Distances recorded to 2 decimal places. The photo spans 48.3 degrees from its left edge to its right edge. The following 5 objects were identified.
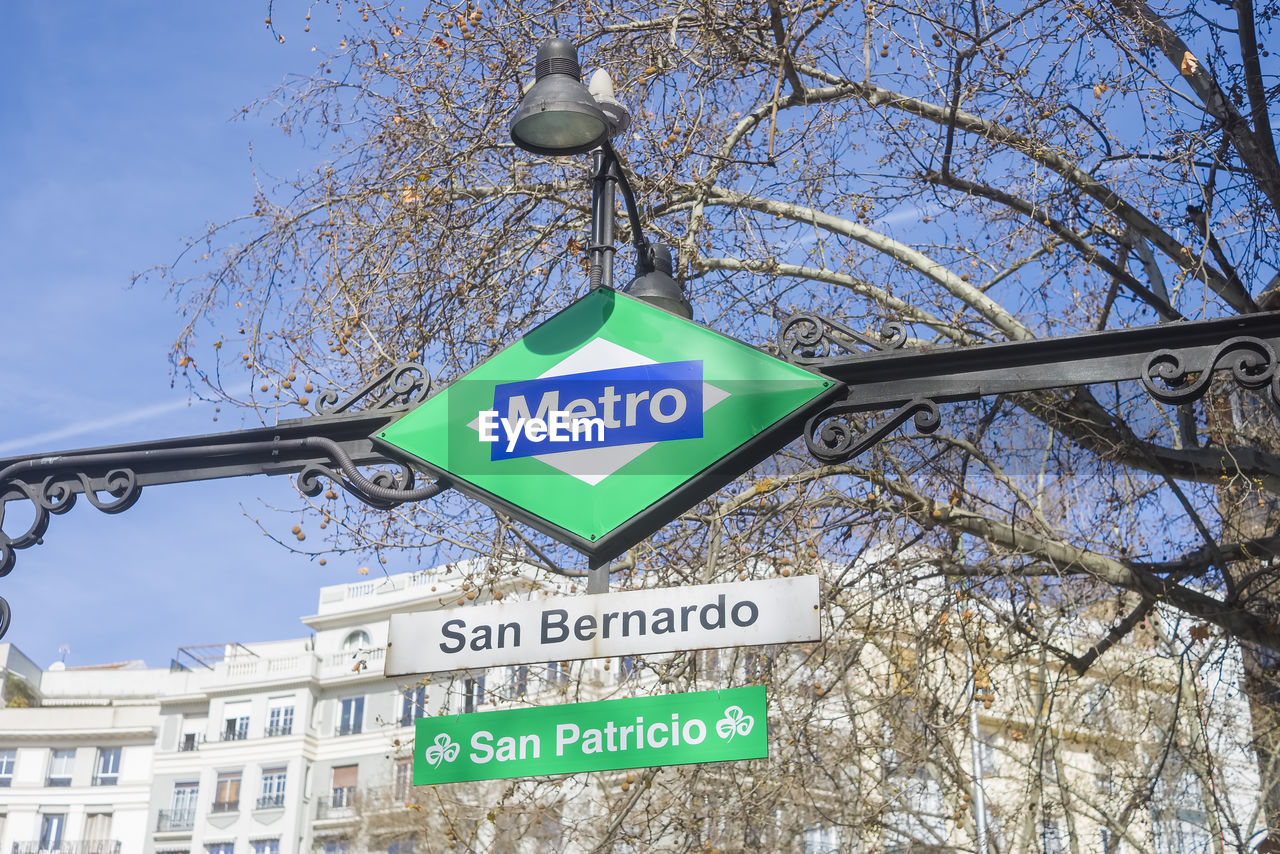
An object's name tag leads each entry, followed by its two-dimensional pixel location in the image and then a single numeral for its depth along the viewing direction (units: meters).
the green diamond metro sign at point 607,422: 4.19
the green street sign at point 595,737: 3.85
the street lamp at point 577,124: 5.03
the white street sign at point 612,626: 3.95
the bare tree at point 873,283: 9.79
